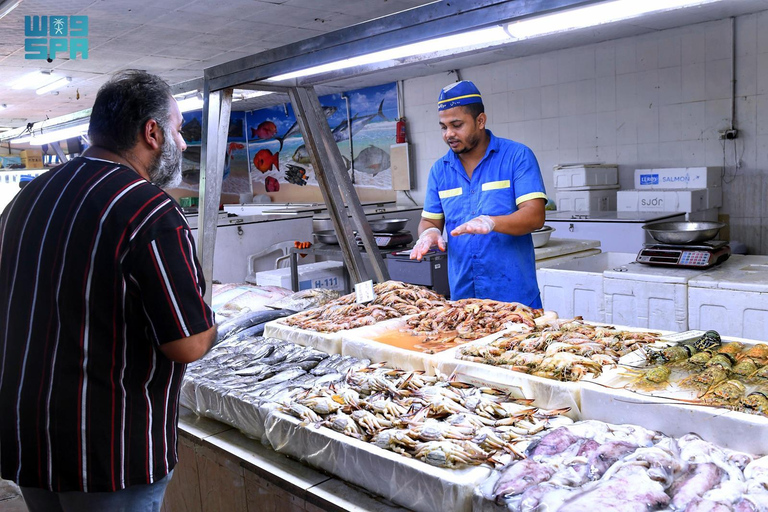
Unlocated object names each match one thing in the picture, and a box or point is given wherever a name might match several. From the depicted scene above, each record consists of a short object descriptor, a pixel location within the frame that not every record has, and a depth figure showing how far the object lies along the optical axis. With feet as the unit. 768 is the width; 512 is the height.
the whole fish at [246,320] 10.55
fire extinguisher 38.60
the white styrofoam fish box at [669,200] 23.31
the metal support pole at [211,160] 10.46
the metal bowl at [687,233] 14.05
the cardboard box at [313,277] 17.93
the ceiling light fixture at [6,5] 15.11
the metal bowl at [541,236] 17.19
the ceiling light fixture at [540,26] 5.56
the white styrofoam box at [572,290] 14.85
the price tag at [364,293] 10.56
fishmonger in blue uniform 11.11
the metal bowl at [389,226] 18.66
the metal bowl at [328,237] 18.86
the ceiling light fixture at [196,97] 11.44
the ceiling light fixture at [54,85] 34.36
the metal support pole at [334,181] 11.19
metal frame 6.70
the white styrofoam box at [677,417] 5.22
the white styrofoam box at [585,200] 26.58
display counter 6.05
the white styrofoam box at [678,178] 24.20
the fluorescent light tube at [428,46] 6.65
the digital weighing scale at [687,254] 13.66
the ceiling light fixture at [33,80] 32.49
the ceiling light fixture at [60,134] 17.07
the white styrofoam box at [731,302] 12.03
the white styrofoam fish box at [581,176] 26.43
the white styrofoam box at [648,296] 13.29
